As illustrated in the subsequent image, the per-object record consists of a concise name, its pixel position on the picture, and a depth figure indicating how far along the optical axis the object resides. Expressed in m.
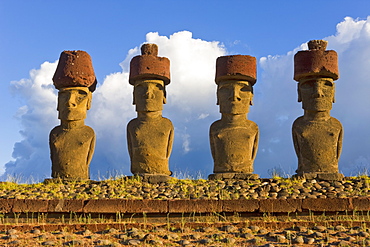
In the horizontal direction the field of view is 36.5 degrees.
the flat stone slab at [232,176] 12.55
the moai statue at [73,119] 13.43
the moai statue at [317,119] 12.90
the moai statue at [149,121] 13.17
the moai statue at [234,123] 12.95
